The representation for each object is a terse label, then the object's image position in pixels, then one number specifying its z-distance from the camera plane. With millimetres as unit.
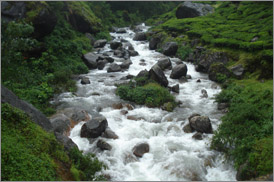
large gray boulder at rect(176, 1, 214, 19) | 47625
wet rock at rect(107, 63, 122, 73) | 24406
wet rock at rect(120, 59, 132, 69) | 25562
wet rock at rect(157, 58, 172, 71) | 24812
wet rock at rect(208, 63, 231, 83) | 20281
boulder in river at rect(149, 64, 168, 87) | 19094
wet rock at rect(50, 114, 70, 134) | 12281
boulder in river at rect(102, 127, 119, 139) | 12016
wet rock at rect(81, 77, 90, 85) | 20266
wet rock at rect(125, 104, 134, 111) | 15750
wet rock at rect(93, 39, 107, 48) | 33716
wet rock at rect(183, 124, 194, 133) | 12695
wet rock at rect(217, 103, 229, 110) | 15281
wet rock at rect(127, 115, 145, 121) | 14246
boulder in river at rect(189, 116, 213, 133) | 12414
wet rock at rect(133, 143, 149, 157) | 10802
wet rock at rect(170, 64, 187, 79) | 21797
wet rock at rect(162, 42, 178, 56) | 30203
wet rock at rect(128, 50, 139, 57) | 31125
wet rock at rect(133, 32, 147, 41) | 40812
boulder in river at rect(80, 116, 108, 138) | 11906
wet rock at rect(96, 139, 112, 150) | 11062
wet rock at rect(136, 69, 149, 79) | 20205
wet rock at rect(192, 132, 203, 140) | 11951
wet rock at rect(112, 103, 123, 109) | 15865
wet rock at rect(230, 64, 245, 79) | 19858
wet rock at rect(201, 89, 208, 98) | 17688
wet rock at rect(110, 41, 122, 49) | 33469
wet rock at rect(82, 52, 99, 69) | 25375
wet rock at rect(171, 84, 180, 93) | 18692
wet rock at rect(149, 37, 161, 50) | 35031
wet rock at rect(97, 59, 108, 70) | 25406
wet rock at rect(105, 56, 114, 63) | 27562
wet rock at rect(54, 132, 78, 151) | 9180
